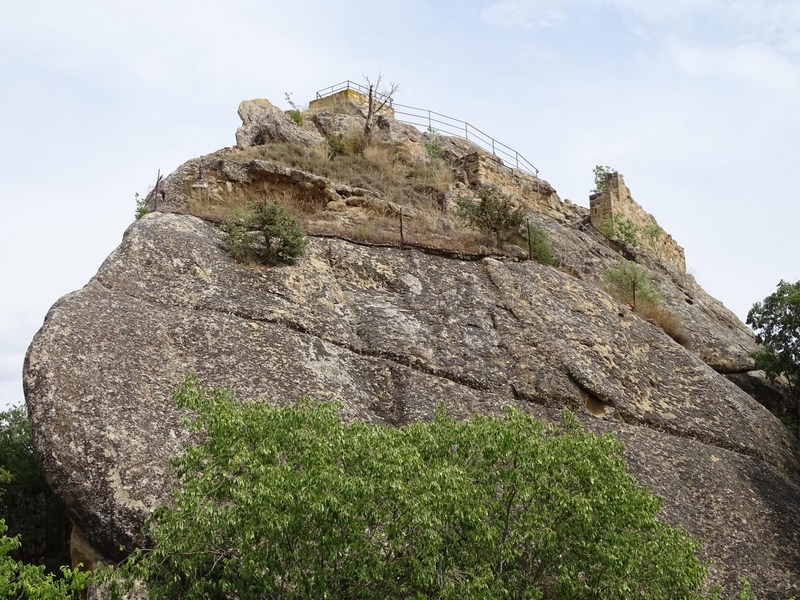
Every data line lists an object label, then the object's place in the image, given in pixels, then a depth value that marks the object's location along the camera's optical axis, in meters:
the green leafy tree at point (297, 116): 29.98
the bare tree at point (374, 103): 30.97
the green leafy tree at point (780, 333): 19.41
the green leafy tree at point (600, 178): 31.36
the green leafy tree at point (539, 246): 21.02
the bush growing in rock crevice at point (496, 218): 21.92
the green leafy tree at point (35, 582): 9.77
